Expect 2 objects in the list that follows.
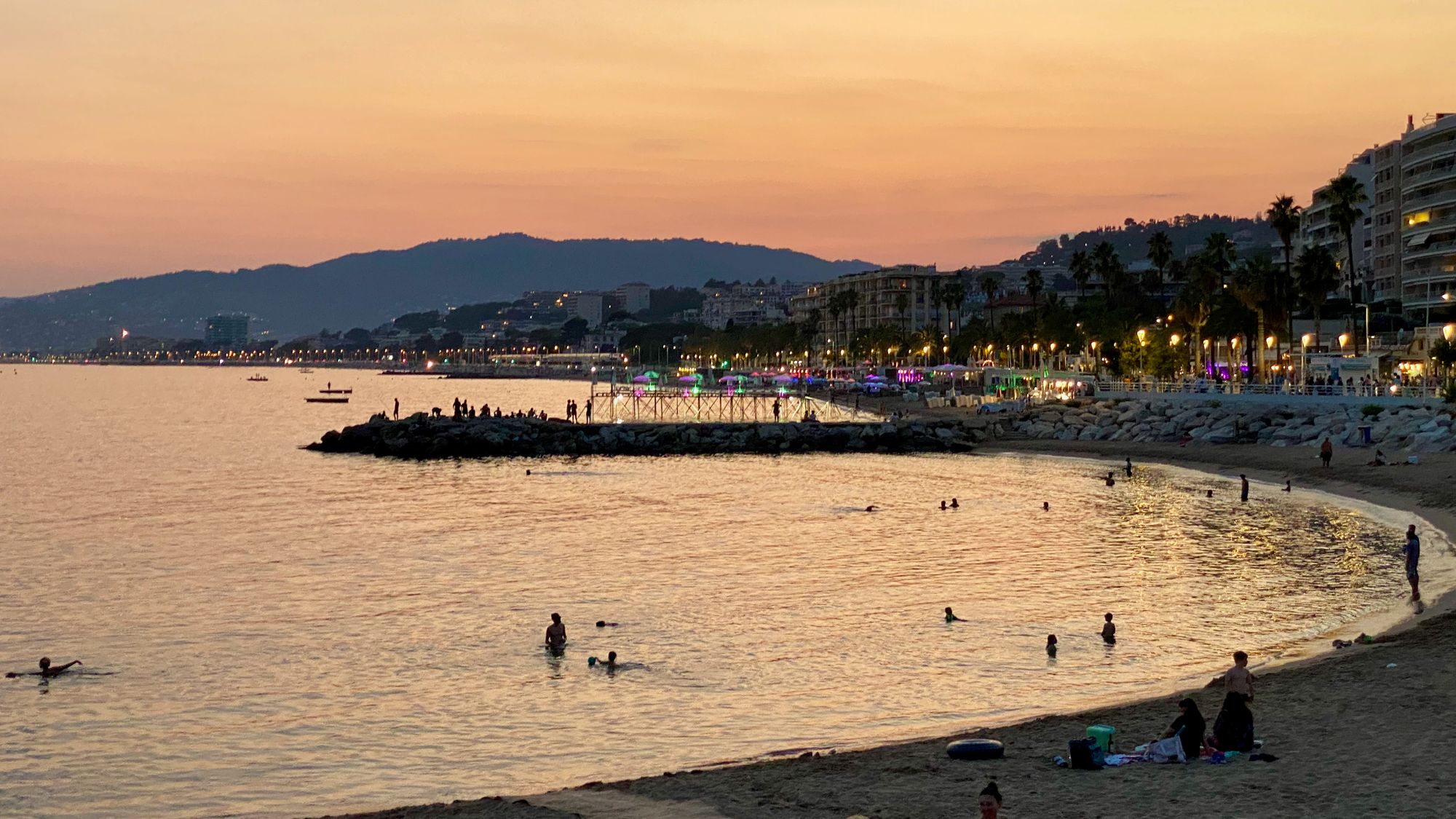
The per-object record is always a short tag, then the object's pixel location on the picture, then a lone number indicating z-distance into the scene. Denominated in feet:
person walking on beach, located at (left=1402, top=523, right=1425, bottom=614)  86.53
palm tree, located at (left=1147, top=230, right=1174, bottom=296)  380.37
